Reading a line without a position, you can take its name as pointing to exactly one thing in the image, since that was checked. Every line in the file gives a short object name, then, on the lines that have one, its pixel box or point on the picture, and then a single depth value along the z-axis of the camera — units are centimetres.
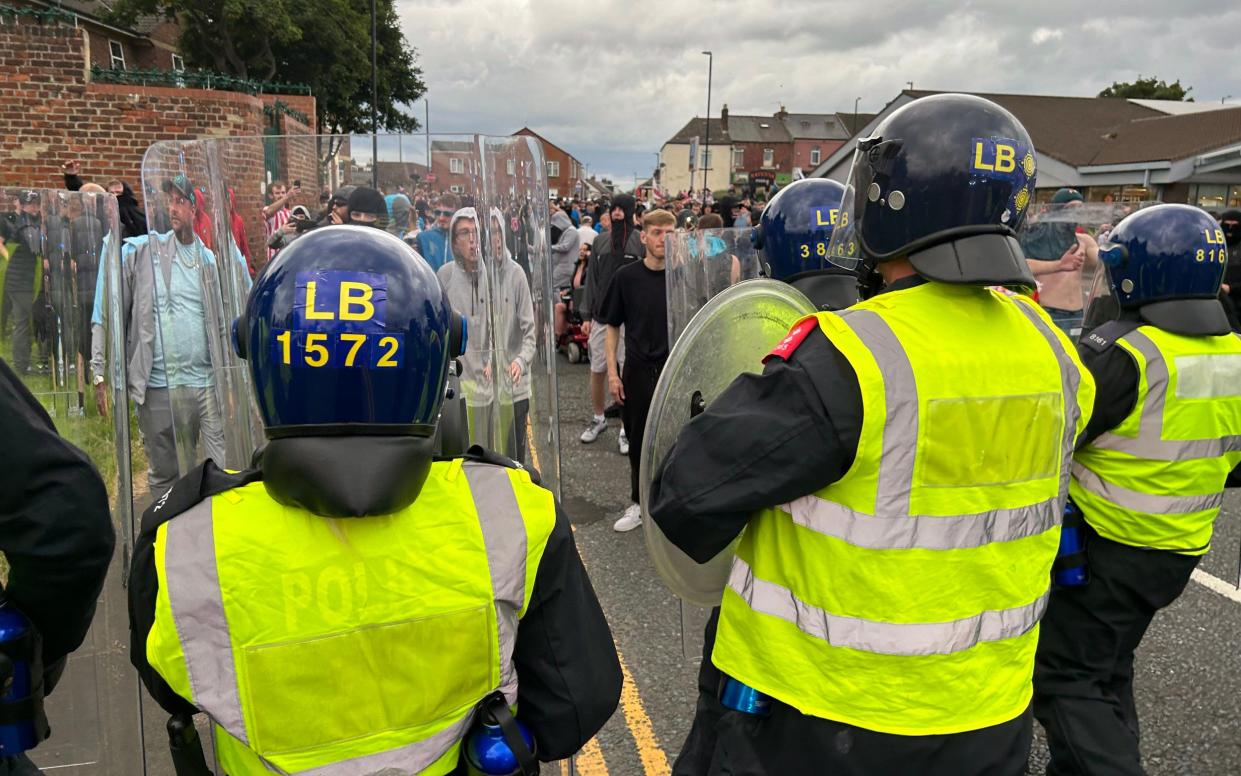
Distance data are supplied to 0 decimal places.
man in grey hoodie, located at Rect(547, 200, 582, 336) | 1068
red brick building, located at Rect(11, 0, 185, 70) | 3166
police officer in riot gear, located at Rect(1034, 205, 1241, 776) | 272
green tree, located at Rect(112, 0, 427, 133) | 2758
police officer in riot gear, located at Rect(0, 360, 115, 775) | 167
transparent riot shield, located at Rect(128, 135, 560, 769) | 208
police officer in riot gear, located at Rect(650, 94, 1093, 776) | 164
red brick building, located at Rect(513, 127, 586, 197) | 8681
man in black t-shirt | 559
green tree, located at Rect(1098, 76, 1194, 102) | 5628
